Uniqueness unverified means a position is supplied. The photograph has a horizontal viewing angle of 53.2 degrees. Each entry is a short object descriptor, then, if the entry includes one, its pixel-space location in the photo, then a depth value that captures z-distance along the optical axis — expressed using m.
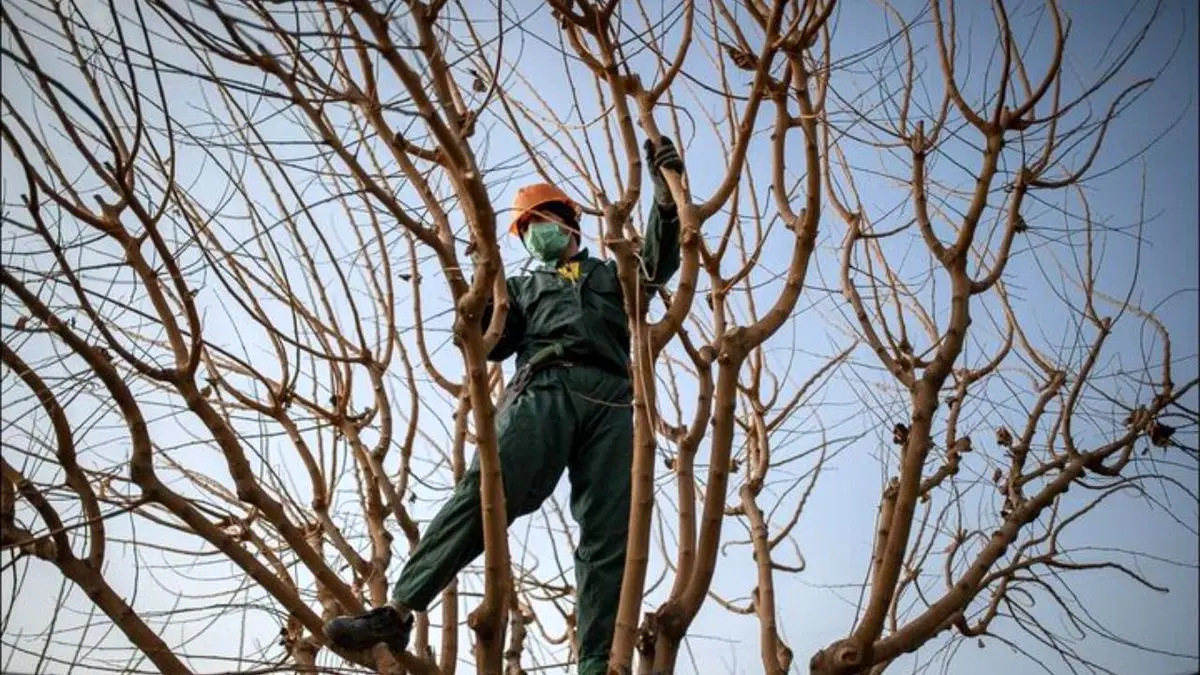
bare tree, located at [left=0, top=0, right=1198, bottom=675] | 2.81
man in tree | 3.59
